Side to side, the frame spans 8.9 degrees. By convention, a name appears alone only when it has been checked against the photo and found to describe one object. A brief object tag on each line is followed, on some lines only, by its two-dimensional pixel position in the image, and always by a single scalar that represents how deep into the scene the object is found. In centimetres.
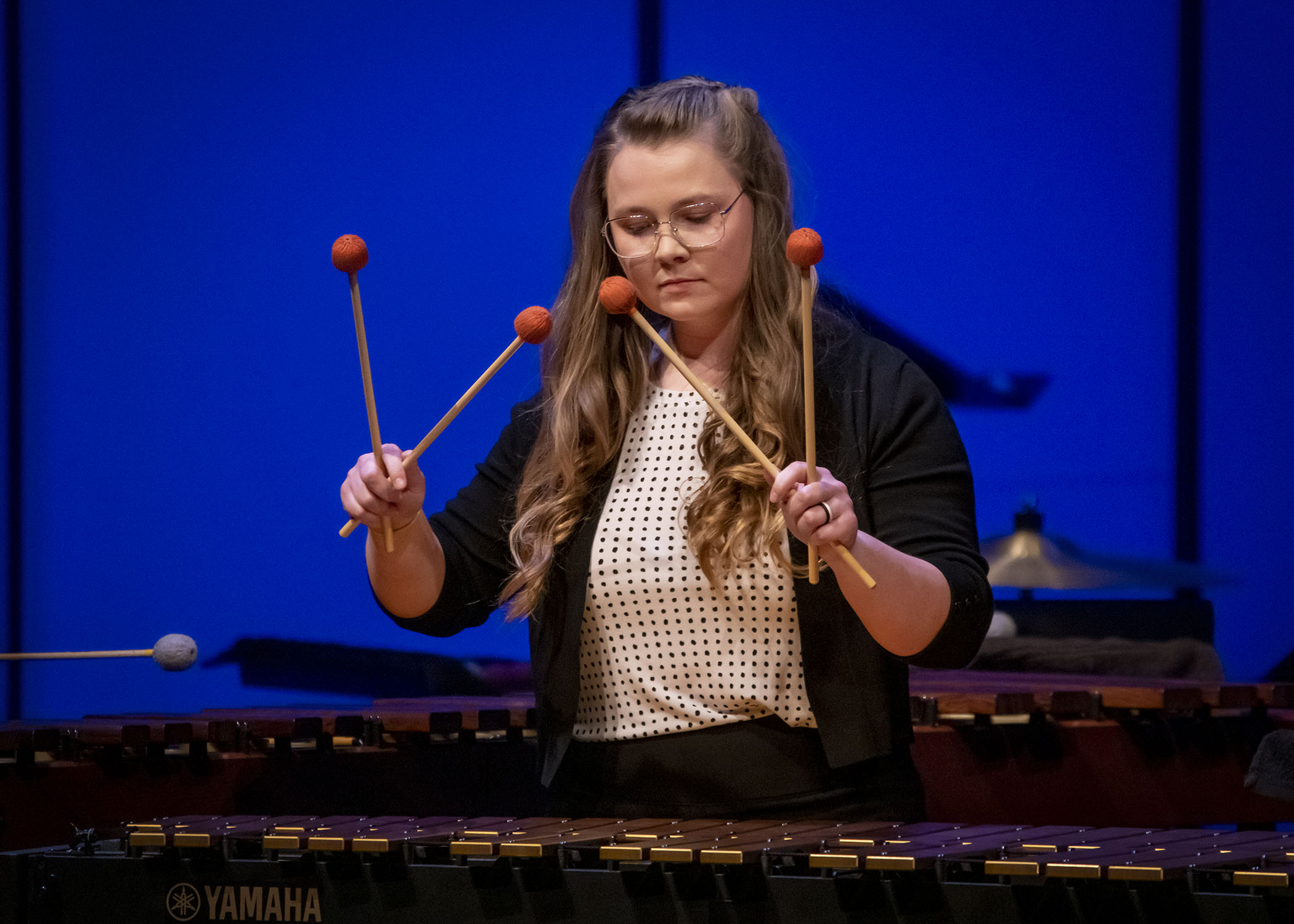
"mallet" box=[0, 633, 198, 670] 1049
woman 977
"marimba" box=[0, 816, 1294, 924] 944
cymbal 1334
